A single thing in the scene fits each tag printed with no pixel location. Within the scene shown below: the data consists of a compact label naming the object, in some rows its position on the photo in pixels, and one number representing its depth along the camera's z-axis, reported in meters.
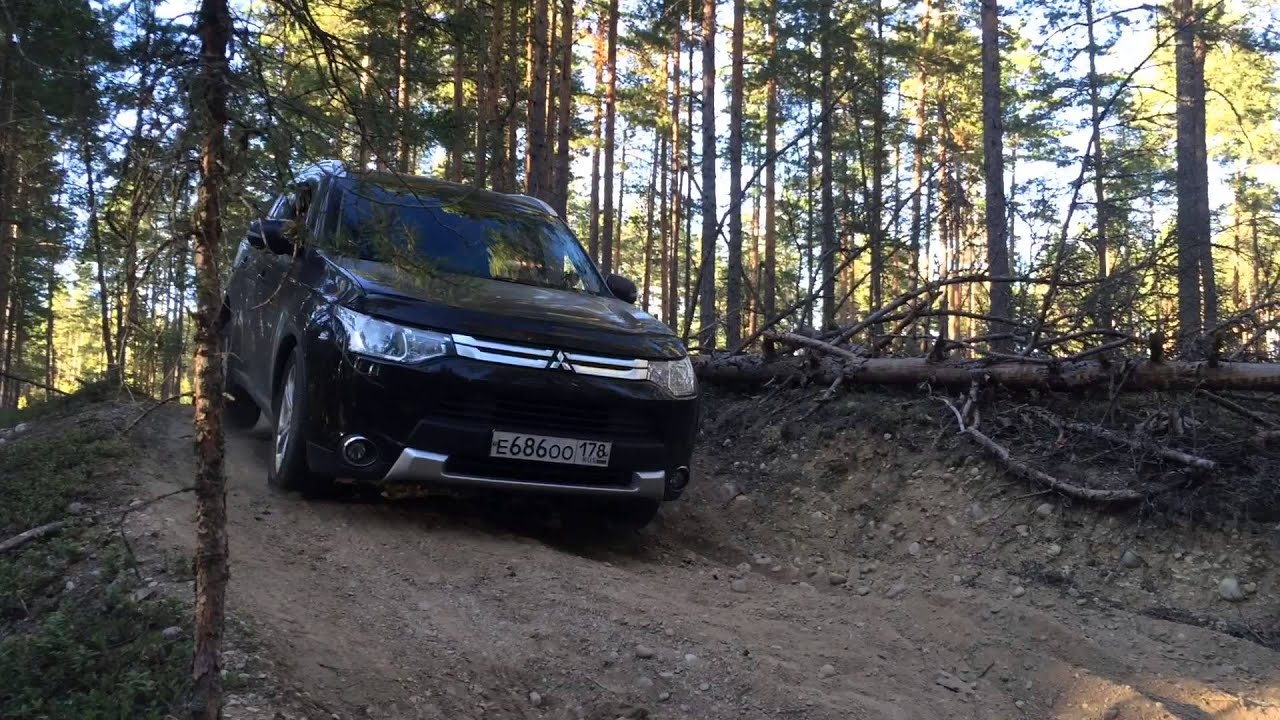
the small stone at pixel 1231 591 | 4.12
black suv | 4.15
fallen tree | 5.11
